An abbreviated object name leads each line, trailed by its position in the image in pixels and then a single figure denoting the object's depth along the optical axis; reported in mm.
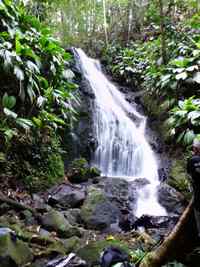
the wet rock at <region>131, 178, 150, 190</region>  7501
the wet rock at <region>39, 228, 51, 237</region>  4516
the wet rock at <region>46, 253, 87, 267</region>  3605
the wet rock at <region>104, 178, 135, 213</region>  6600
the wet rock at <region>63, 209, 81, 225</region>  5446
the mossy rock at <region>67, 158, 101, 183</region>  7630
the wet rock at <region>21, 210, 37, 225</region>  4868
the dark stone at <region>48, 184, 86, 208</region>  6066
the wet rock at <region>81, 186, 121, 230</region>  5492
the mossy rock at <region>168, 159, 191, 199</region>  7032
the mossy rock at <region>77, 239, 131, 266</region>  3865
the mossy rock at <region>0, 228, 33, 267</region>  3502
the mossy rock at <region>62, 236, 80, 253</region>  4272
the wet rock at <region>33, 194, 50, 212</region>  5443
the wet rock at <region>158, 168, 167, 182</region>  8275
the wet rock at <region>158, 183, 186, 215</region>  6613
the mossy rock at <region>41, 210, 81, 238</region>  4777
